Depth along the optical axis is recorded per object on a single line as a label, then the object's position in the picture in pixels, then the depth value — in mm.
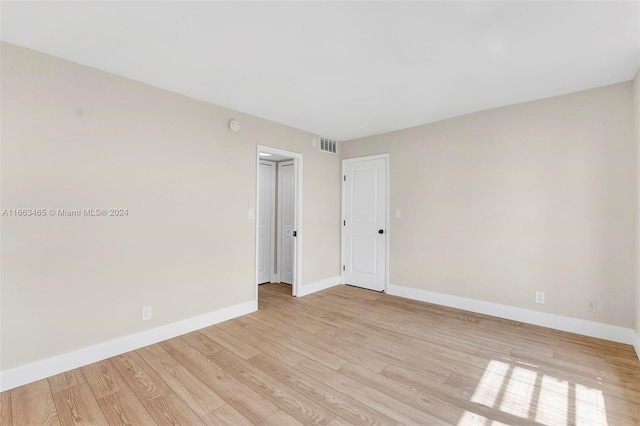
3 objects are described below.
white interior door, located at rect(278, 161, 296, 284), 5055
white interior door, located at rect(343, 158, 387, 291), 4508
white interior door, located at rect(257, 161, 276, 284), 5012
